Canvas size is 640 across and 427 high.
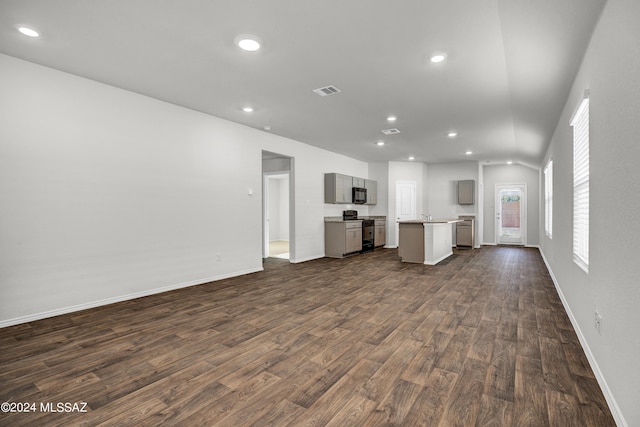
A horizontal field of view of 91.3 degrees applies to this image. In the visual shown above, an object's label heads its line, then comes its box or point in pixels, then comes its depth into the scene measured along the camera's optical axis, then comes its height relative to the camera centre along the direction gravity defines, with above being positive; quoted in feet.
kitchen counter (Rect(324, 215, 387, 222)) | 25.93 -0.68
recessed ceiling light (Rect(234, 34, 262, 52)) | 9.19 +5.12
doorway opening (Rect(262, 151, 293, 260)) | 24.66 +0.51
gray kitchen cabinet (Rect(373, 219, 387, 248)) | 30.41 -2.26
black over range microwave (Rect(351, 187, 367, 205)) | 28.30 +1.45
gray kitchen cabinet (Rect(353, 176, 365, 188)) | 28.58 +2.70
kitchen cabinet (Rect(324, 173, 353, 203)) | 25.56 +1.89
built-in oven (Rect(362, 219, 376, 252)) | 28.50 -2.13
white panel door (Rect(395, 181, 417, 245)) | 32.73 +1.13
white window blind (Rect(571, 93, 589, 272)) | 9.02 +0.80
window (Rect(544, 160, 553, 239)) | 19.56 +0.72
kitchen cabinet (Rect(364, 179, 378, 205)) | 30.86 +2.00
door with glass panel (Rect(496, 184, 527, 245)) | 32.91 -0.37
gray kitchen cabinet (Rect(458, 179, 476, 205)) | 32.22 +1.95
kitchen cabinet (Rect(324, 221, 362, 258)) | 25.25 -2.27
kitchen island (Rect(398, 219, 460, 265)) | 21.81 -2.18
